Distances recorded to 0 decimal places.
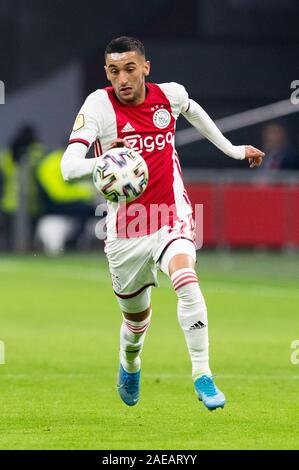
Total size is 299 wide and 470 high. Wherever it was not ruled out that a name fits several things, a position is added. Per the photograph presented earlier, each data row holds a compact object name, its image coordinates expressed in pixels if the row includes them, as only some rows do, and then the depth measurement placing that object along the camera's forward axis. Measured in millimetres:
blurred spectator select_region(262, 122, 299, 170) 26359
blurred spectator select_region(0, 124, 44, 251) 28781
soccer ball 7934
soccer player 8195
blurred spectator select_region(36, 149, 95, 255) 28484
